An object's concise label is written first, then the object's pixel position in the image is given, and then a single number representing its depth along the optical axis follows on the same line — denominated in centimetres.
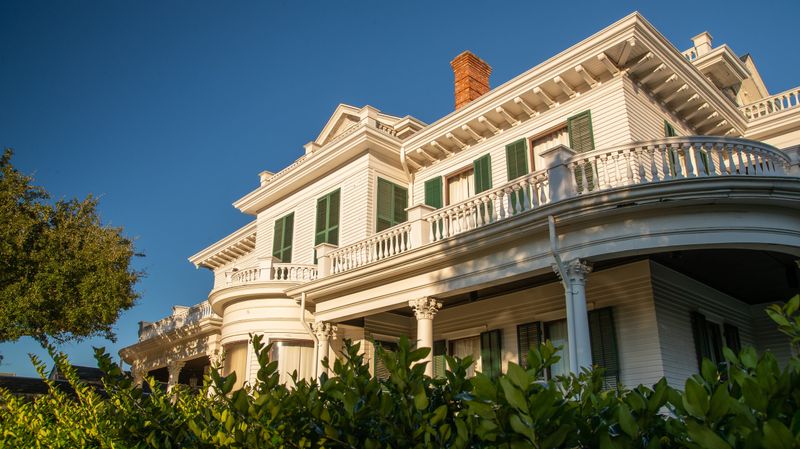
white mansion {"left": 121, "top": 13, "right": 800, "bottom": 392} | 1027
